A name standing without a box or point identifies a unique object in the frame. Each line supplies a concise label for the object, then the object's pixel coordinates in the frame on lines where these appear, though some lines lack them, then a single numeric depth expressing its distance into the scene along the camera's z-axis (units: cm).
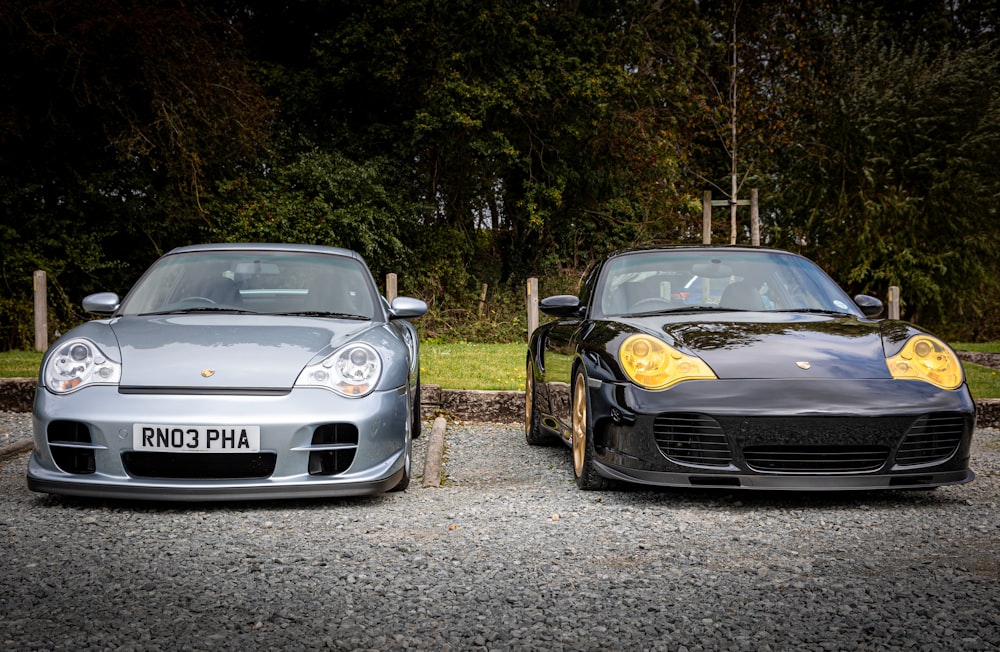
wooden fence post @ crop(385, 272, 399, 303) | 1415
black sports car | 434
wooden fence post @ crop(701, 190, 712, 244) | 2295
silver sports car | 423
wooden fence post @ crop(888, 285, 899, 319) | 1752
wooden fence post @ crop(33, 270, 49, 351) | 1370
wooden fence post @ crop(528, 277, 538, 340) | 1437
